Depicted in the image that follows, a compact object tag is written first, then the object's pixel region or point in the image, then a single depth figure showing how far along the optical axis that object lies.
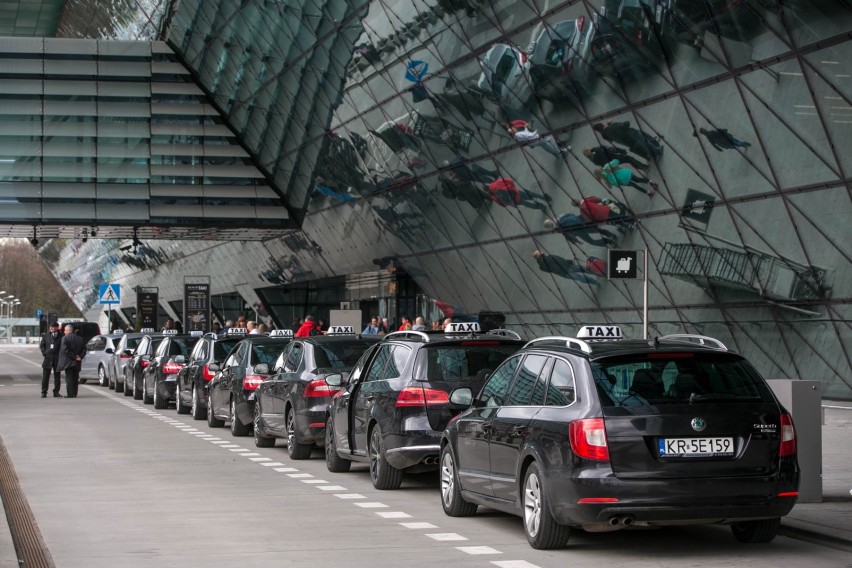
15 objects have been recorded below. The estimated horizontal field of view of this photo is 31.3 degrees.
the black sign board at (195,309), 54.09
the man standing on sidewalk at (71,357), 34.97
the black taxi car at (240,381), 22.41
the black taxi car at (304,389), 17.89
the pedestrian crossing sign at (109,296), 55.06
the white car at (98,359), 44.88
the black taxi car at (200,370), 26.66
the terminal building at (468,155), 24.00
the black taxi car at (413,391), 13.95
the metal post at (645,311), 16.52
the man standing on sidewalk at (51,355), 35.19
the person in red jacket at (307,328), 33.64
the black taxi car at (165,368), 30.94
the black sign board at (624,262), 17.83
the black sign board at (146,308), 62.66
